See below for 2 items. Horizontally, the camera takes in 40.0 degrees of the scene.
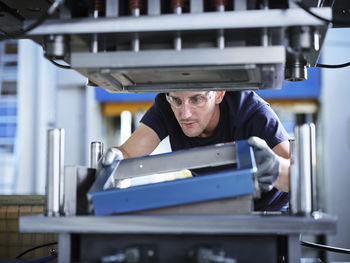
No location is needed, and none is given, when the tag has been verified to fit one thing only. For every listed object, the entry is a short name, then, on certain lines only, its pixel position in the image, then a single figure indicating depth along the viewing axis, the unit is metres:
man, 1.87
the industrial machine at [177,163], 1.02
